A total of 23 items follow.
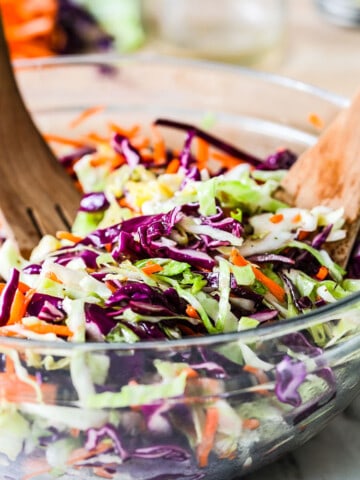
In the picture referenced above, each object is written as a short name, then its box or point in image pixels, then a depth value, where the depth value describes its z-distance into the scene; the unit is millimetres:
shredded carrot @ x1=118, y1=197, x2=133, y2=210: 662
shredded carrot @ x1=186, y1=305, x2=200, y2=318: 514
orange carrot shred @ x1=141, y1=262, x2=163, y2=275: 541
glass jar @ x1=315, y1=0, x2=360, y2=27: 1230
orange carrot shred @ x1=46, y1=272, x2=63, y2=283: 538
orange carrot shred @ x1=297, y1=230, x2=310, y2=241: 599
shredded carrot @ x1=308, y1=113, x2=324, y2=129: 785
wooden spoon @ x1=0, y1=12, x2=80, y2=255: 684
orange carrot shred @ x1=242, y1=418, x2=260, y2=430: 483
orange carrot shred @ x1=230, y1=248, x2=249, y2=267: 540
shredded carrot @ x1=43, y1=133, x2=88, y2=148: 784
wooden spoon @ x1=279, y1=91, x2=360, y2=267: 634
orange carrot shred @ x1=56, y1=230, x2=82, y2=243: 620
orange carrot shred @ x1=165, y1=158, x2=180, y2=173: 702
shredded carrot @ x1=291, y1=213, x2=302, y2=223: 602
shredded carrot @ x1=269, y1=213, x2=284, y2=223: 597
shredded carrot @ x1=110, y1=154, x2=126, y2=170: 714
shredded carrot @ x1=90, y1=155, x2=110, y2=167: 728
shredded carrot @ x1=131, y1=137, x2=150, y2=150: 751
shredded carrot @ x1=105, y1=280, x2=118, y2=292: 528
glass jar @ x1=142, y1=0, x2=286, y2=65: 1111
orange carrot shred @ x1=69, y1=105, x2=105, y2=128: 851
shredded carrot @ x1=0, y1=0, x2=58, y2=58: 1088
